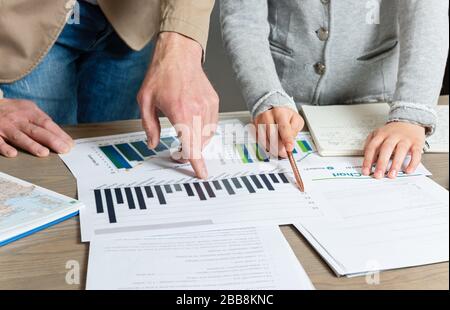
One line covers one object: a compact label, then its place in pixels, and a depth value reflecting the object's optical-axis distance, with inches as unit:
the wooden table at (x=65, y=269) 20.6
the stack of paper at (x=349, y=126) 33.1
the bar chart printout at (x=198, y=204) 24.7
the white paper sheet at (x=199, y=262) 20.2
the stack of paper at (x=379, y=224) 21.7
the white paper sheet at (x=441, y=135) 33.9
